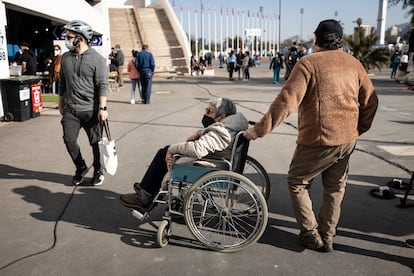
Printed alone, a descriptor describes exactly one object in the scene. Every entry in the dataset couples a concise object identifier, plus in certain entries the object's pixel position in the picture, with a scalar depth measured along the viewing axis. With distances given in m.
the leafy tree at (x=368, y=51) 20.76
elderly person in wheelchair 3.25
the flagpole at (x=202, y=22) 51.47
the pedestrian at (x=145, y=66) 11.80
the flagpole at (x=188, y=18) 49.12
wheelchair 3.09
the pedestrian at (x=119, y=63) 17.11
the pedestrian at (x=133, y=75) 12.29
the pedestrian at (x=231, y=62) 21.80
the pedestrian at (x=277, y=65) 19.09
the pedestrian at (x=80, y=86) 4.46
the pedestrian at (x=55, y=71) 12.77
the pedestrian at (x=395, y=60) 21.48
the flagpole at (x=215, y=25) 57.84
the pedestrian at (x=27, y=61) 12.69
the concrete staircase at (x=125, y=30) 30.00
